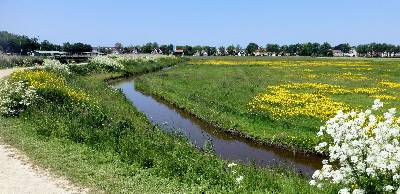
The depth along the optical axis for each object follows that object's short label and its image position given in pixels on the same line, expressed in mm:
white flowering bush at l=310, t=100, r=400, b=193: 9578
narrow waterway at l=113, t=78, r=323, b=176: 20391
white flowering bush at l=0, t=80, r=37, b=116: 22802
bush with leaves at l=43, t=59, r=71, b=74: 46406
